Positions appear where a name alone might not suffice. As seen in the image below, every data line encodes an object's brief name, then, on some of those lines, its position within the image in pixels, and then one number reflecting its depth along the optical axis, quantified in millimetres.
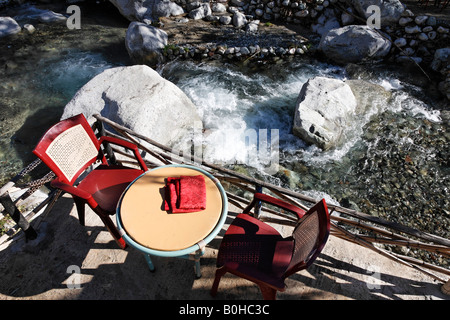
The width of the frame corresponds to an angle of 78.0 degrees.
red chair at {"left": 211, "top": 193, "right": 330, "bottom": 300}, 2354
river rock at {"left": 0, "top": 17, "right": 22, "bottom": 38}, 10703
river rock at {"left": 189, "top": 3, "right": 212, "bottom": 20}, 11221
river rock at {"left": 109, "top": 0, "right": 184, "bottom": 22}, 11234
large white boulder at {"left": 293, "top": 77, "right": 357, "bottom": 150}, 6594
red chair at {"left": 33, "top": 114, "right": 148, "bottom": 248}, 2982
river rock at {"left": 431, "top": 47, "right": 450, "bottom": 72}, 8414
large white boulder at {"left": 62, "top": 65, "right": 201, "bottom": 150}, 5926
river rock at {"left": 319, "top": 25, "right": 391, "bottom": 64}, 9039
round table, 2572
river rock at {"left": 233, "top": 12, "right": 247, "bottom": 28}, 10922
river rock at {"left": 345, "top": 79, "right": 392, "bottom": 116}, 7656
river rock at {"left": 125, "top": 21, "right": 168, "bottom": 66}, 9195
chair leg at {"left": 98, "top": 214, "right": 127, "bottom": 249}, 2957
